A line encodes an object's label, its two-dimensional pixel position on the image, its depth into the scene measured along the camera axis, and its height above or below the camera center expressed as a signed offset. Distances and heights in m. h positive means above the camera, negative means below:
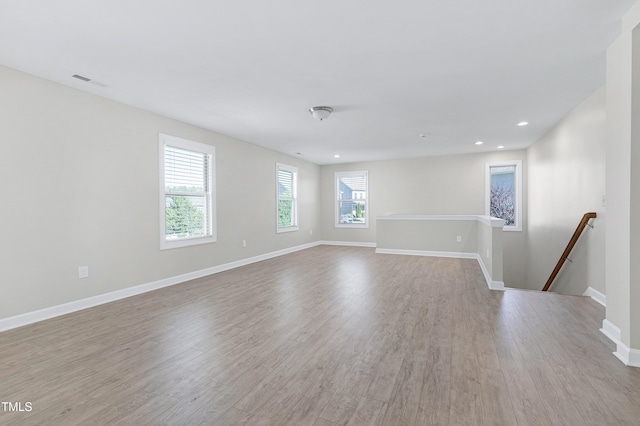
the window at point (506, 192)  6.79 +0.41
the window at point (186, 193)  4.34 +0.29
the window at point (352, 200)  8.49 +0.30
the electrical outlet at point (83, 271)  3.33 -0.70
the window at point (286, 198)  7.09 +0.32
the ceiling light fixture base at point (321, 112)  3.91 +1.33
